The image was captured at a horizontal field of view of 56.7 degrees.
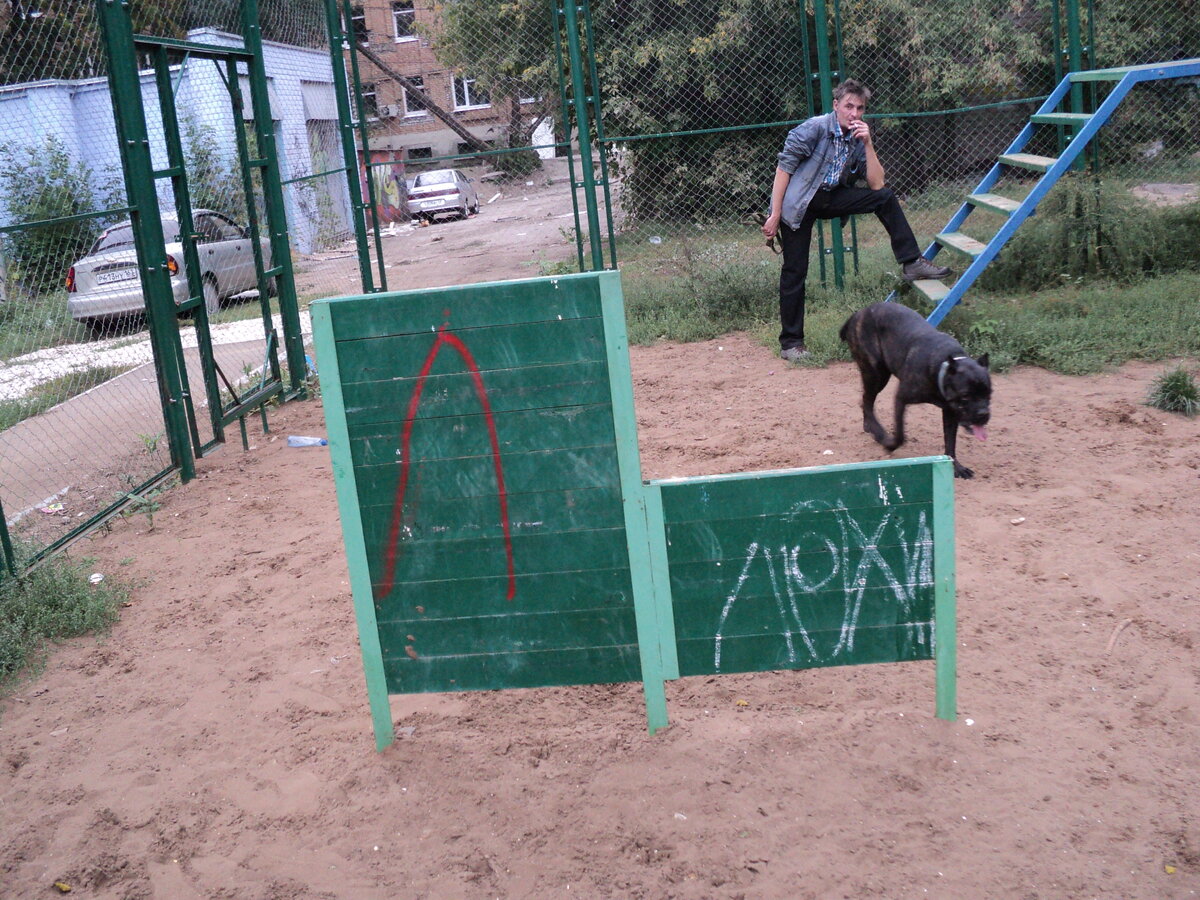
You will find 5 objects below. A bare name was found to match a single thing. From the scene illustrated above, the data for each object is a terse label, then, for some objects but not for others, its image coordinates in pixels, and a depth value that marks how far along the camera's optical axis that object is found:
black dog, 5.44
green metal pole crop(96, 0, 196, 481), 6.42
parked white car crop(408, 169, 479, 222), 25.30
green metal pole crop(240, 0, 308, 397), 8.44
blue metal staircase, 7.41
